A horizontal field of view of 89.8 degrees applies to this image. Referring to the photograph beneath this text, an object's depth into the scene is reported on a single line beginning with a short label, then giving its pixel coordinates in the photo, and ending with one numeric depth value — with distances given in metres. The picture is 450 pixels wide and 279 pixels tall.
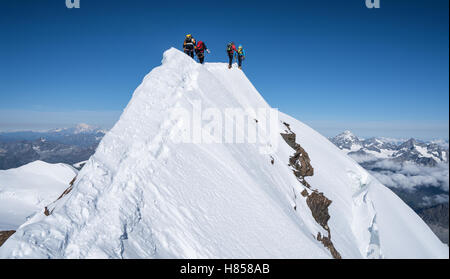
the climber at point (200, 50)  22.62
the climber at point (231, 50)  26.88
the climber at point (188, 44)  21.52
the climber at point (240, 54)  27.87
